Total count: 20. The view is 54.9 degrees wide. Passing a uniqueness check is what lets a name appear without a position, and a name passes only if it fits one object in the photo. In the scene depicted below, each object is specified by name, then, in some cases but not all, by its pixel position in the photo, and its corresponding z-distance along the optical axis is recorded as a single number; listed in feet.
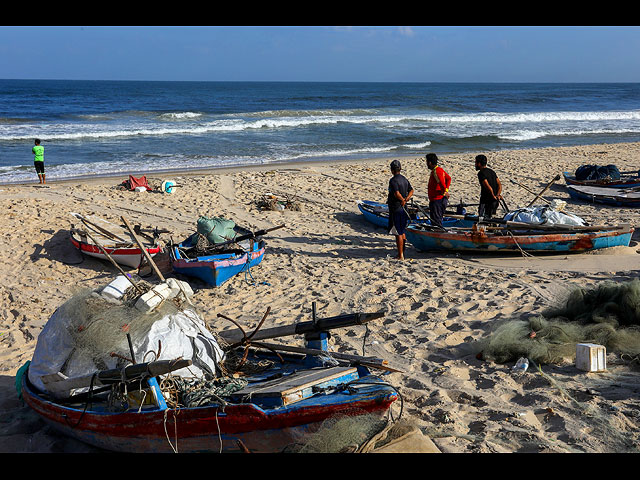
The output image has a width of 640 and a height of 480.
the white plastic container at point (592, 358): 20.16
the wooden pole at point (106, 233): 28.75
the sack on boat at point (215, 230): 35.50
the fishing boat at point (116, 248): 34.81
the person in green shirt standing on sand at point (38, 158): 57.11
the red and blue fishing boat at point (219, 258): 32.07
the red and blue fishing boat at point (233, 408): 15.02
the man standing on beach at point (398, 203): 33.19
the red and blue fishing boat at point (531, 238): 34.99
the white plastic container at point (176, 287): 18.99
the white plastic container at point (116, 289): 18.54
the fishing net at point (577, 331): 21.21
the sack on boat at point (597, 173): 55.01
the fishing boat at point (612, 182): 53.26
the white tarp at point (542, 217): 36.29
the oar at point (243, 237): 33.96
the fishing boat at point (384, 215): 40.01
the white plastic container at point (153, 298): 17.81
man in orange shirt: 34.47
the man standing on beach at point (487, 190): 35.12
